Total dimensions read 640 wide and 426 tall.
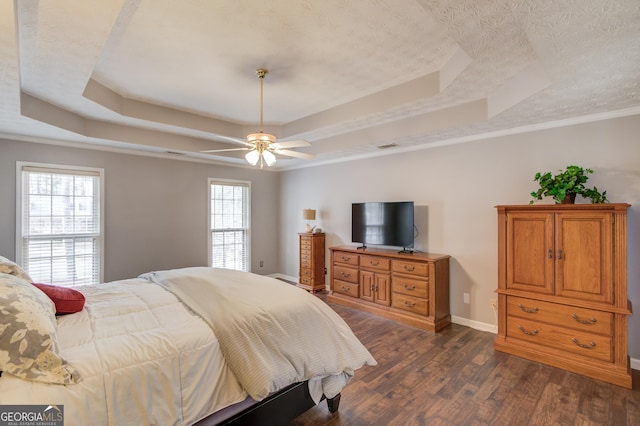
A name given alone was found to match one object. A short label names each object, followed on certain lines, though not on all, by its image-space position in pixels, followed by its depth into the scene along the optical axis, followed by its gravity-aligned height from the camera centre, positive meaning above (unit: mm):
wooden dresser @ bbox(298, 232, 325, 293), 5488 -874
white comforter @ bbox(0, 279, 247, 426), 1252 -752
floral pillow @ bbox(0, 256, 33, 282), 1975 -365
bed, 1297 -743
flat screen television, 4223 -134
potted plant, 2809 +262
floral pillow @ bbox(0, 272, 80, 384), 1253 -574
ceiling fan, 2775 +682
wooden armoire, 2559 -693
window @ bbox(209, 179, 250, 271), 5570 -171
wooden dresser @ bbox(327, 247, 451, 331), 3740 -973
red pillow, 1997 -575
